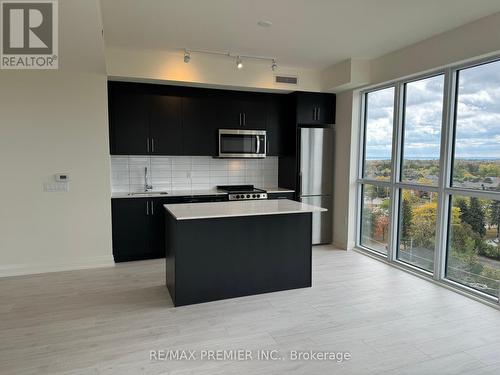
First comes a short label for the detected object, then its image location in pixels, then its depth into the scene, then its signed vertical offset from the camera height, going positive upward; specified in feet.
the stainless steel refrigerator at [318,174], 17.99 -0.50
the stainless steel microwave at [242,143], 17.42 +1.09
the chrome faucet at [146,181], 17.15 -0.93
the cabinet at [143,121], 15.55 +1.96
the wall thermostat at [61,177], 14.15 -0.63
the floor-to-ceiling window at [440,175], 11.51 -0.34
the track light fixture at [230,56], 13.84 +4.86
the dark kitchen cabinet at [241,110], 17.30 +2.83
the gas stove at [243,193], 17.04 -1.48
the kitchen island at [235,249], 10.89 -2.93
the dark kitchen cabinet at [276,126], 18.35 +2.11
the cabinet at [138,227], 15.37 -2.98
